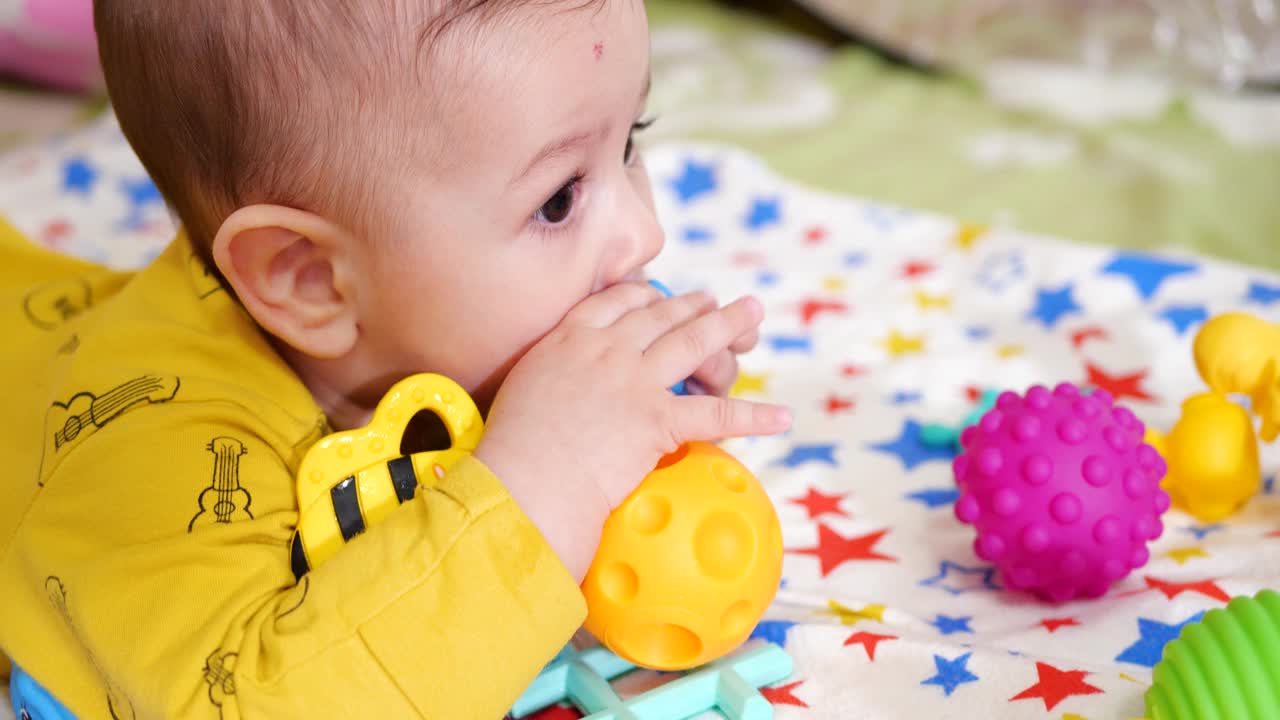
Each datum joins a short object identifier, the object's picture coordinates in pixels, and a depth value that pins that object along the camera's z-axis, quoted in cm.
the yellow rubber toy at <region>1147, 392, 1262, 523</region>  96
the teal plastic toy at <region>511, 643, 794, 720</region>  76
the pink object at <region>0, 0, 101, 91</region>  204
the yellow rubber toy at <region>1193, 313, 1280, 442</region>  92
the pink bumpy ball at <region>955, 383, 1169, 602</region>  84
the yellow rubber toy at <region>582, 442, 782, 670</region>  72
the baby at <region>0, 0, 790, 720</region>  68
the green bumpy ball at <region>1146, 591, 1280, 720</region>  63
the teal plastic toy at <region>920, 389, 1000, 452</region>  112
